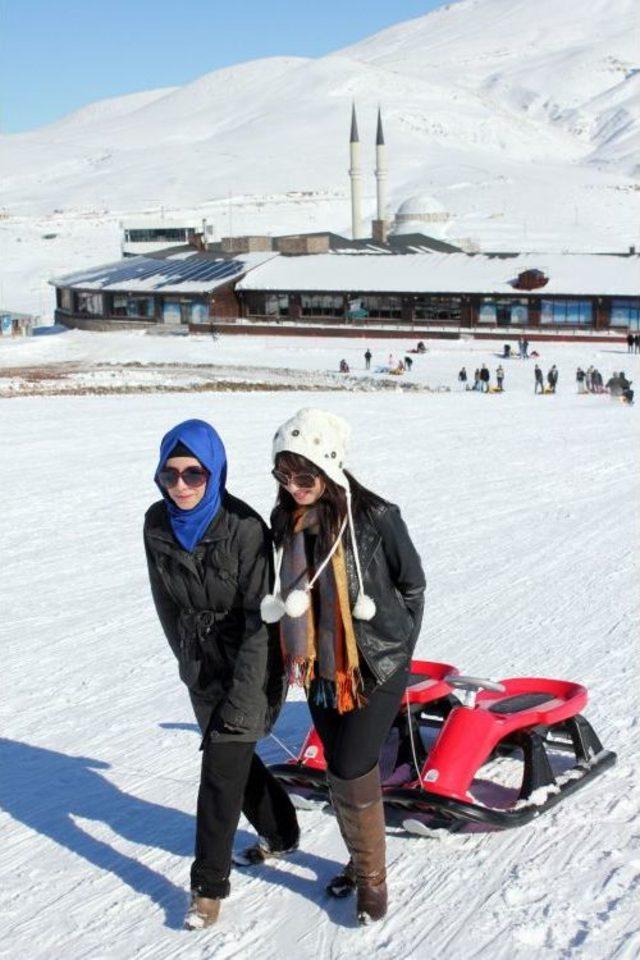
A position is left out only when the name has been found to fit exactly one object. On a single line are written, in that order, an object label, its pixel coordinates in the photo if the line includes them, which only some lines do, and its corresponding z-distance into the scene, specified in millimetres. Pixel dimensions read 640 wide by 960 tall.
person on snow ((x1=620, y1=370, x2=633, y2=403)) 27156
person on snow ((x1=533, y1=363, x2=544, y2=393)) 32438
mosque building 52969
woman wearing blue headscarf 3484
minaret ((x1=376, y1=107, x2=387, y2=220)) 94312
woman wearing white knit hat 3459
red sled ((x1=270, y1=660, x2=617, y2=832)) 4242
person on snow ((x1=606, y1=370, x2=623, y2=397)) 27359
